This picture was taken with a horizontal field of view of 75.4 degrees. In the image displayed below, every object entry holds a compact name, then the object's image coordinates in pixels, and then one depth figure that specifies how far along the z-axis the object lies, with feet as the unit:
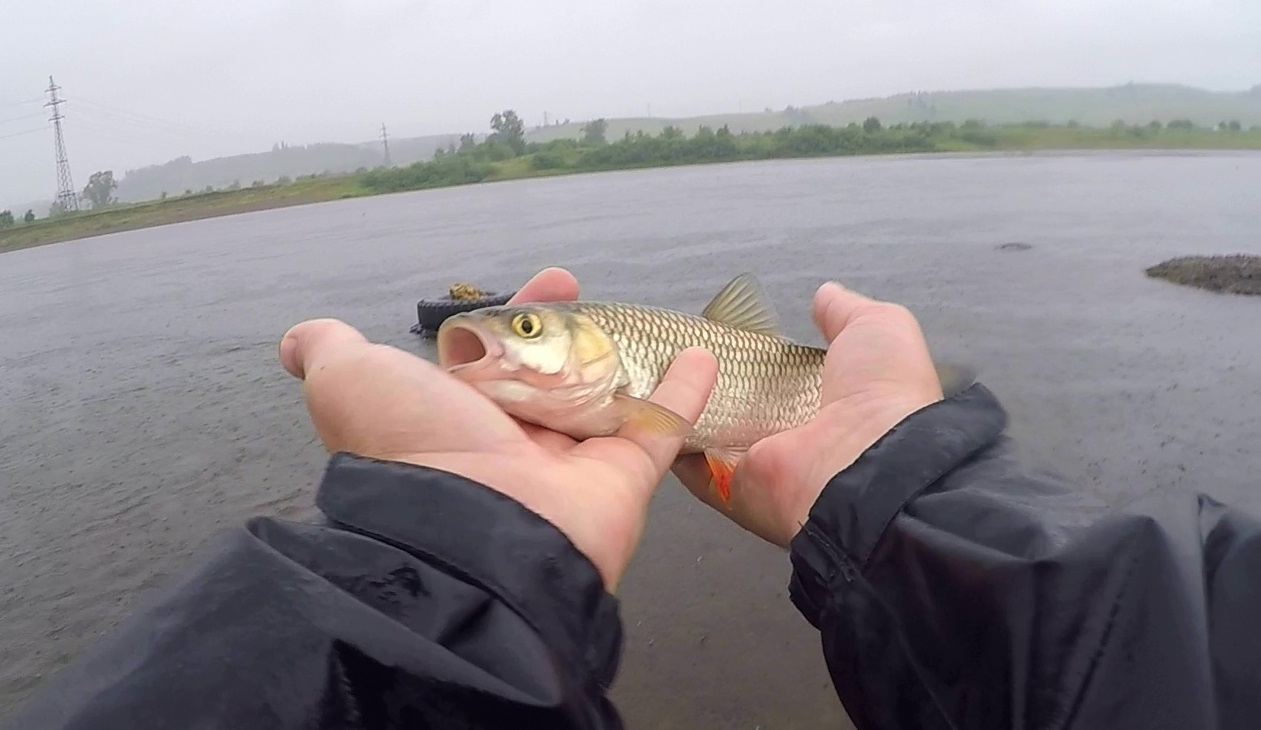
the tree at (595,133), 299.79
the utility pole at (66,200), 242.78
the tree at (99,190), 330.13
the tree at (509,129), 302.12
